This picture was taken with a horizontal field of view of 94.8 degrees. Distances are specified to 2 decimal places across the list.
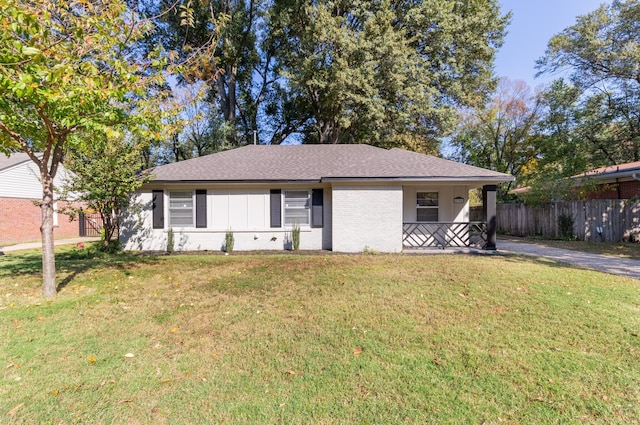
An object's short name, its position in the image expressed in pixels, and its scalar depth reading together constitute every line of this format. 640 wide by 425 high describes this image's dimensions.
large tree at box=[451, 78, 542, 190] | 23.61
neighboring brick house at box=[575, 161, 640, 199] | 13.84
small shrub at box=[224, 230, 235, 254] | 10.59
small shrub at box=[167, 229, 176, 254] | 10.65
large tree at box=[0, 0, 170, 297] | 3.90
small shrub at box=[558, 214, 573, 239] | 13.59
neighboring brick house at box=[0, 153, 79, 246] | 14.48
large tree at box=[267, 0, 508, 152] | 14.45
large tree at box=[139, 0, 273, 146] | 18.33
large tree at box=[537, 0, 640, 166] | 15.40
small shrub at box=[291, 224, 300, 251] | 10.70
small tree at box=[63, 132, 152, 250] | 9.42
